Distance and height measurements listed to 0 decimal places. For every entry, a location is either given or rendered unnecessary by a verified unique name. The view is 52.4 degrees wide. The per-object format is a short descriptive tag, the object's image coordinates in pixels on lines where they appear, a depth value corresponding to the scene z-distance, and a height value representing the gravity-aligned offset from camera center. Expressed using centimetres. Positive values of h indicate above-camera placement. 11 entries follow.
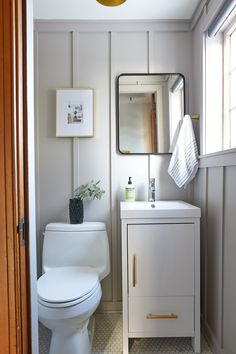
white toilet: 126 -69
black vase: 178 -31
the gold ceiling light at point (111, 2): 127 +88
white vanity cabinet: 146 -64
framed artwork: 187 +43
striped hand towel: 176 +10
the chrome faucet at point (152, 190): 183 -17
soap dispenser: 181 -19
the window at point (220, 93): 155 +51
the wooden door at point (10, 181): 65 -3
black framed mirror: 188 +45
